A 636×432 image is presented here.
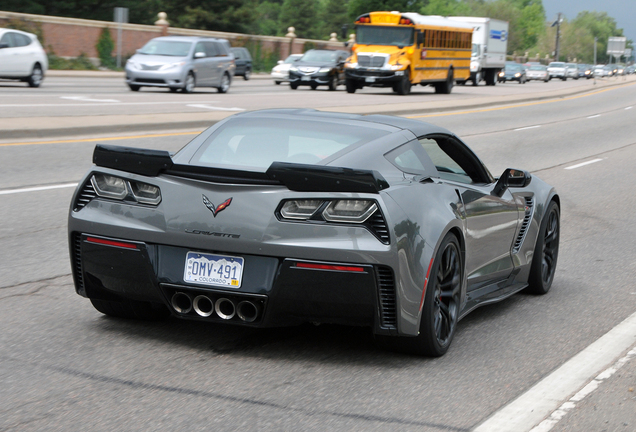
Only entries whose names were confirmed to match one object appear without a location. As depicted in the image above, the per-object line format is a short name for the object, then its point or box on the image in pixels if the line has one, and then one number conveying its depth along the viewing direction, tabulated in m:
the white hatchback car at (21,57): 27.67
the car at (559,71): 90.88
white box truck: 53.91
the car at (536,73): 80.94
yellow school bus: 35.75
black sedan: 38.69
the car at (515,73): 72.12
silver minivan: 28.92
